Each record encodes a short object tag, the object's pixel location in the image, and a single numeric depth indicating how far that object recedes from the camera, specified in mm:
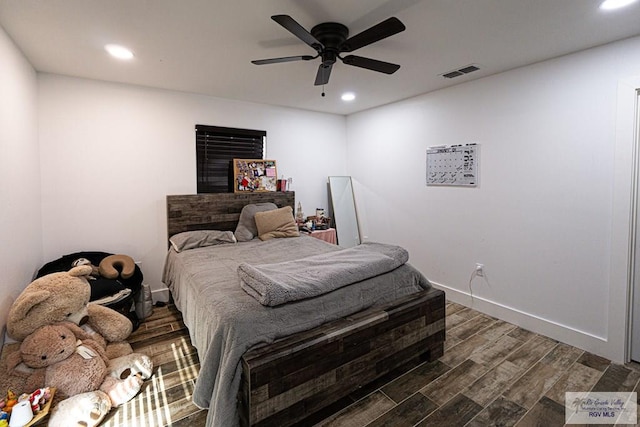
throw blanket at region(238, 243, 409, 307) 1788
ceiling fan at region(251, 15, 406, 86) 1718
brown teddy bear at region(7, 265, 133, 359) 1903
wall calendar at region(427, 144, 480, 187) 3256
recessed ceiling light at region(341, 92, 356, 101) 3684
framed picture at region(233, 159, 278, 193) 3930
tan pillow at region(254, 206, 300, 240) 3674
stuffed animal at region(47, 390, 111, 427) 1710
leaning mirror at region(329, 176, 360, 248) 4738
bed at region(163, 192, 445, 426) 1556
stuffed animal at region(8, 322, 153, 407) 1872
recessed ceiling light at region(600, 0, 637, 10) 1772
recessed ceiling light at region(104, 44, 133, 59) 2331
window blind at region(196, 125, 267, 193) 3723
